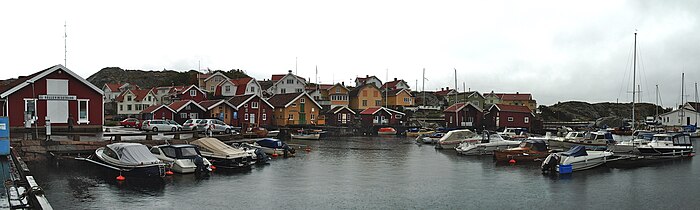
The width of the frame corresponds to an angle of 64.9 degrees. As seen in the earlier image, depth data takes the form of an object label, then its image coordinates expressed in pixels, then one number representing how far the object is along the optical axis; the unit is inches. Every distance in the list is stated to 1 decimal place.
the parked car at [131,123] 2150.1
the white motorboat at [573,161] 1100.5
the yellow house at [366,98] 3316.9
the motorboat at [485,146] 1509.6
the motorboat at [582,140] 1684.2
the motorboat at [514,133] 2044.0
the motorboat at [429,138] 1994.3
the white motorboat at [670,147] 1438.7
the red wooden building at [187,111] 2379.4
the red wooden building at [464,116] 2674.7
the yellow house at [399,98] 3528.5
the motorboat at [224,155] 1096.3
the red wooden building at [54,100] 1448.1
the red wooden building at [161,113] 2351.1
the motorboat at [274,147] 1396.4
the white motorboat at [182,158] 984.3
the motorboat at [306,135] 2143.2
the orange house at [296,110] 2573.8
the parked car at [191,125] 1827.0
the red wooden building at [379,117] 2726.4
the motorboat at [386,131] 2588.6
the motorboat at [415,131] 2454.5
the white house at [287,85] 3550.7
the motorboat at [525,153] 1304.1
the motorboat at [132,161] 911.7
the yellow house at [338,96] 3240.7
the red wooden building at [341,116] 2738.7
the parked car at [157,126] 1795.0
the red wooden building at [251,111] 2427.4
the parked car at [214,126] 1787.6
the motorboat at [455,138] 1709.3
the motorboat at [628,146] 1454.2
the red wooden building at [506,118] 2694.4
